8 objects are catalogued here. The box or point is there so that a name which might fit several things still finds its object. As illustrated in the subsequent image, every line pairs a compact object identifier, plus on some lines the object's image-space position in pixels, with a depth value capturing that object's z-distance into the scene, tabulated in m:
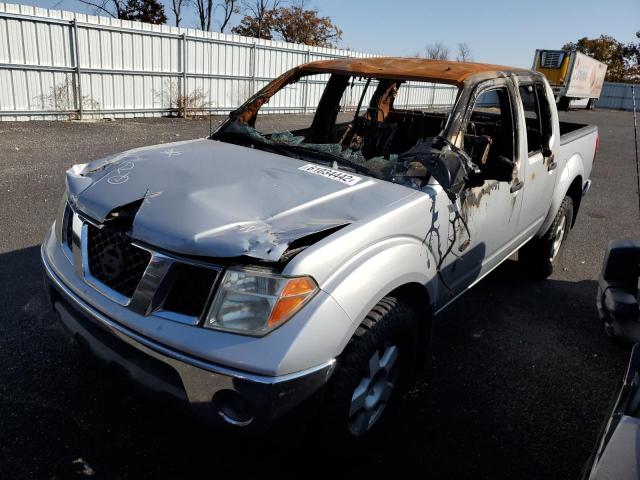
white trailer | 27.81
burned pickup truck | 1.80
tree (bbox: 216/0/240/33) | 32.56
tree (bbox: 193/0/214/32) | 31.55
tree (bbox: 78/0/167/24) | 27.16
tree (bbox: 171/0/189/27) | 29.62
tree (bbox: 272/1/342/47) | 34.88
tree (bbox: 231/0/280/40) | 33.79
